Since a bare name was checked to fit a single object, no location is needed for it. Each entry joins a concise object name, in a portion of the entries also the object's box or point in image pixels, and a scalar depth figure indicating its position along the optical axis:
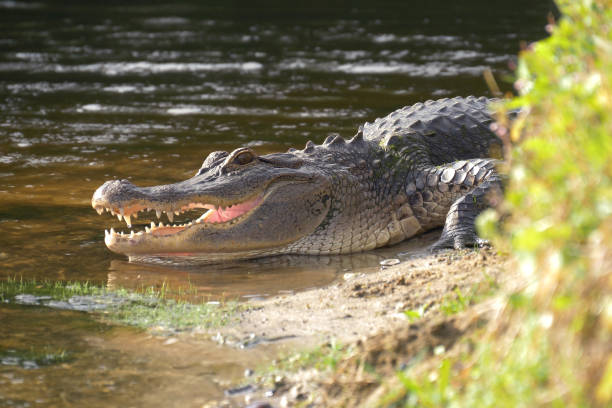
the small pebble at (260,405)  7.10
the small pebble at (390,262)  12.04
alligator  12.25
